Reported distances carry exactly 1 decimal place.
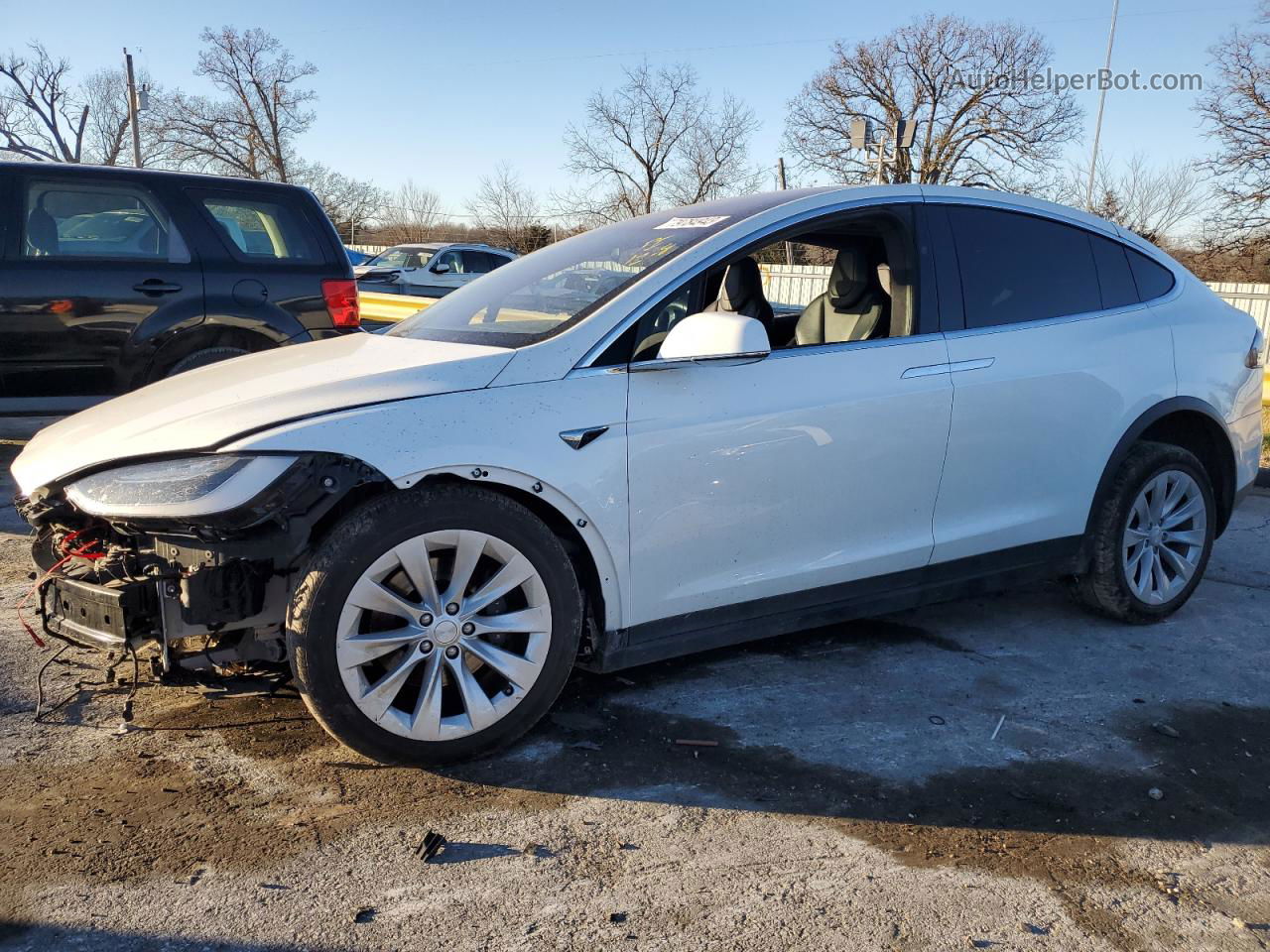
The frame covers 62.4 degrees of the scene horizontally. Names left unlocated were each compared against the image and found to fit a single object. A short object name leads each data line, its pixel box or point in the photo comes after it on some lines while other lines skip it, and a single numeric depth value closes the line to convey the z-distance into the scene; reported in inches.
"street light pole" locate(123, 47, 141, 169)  1381.6
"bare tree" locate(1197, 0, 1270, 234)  1160.2
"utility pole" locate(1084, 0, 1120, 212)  1093.6
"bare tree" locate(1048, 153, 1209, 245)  1265.6
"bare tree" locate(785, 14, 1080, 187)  1557.6
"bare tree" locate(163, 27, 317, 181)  1814.7
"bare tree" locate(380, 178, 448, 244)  1617.9
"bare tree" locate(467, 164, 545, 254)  1464.1
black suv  238.4
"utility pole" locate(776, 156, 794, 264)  1278.3
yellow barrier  662.5
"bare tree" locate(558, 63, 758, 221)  1429.6
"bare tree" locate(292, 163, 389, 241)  1670.8
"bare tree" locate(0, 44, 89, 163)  2026.3
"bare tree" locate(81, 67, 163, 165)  2078.0
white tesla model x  112.4
